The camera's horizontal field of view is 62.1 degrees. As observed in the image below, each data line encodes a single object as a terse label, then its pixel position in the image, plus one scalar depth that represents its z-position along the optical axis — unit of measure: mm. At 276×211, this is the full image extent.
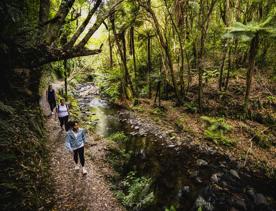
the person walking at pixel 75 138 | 7086
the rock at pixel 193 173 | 8826
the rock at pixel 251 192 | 7687
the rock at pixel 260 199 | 7443
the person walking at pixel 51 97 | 11703
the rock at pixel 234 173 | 8759
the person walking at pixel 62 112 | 10109
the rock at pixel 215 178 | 8403
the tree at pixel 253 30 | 9055
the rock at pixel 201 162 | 9531
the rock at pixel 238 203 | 7143
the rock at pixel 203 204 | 7055
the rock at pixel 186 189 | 7938
